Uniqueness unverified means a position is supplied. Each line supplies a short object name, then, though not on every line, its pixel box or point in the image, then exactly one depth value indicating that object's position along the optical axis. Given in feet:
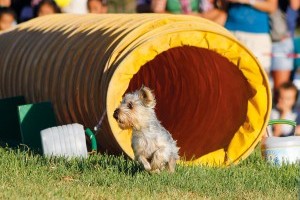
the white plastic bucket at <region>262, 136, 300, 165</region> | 41.50
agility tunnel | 39.29
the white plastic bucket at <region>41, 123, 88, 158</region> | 39.86
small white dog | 36.42
